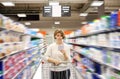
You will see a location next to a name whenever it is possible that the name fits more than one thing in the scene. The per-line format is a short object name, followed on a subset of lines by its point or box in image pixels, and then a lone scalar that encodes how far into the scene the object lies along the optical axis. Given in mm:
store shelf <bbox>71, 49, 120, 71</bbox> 1605
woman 1947
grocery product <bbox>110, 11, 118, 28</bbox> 1575
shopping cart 1956
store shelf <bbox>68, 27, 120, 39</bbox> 1634
